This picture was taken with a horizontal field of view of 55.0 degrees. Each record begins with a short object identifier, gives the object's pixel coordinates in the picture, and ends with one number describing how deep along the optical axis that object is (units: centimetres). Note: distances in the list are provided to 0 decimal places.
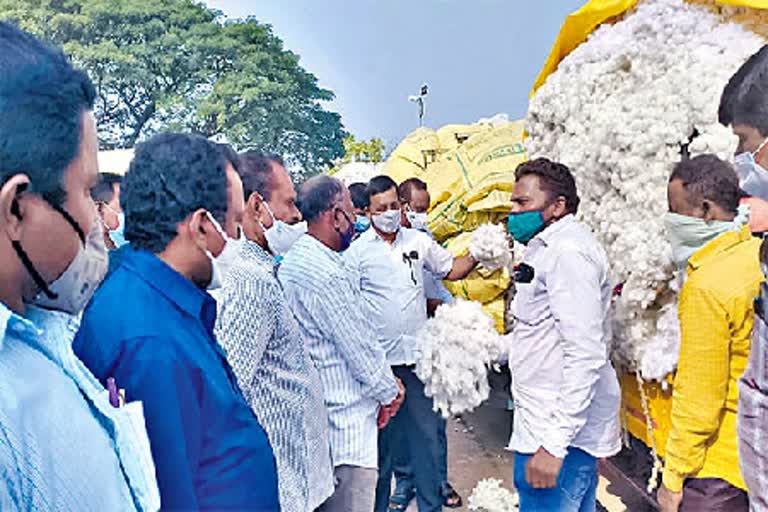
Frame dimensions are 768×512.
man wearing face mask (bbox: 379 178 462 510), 411
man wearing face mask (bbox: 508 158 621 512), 248
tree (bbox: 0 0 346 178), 2062
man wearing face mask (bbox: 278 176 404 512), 269
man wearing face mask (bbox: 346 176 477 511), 370
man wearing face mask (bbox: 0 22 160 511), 82
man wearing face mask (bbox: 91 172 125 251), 427
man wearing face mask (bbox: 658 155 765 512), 206
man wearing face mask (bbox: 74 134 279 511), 138
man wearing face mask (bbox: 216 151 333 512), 205
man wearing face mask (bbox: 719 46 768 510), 143
